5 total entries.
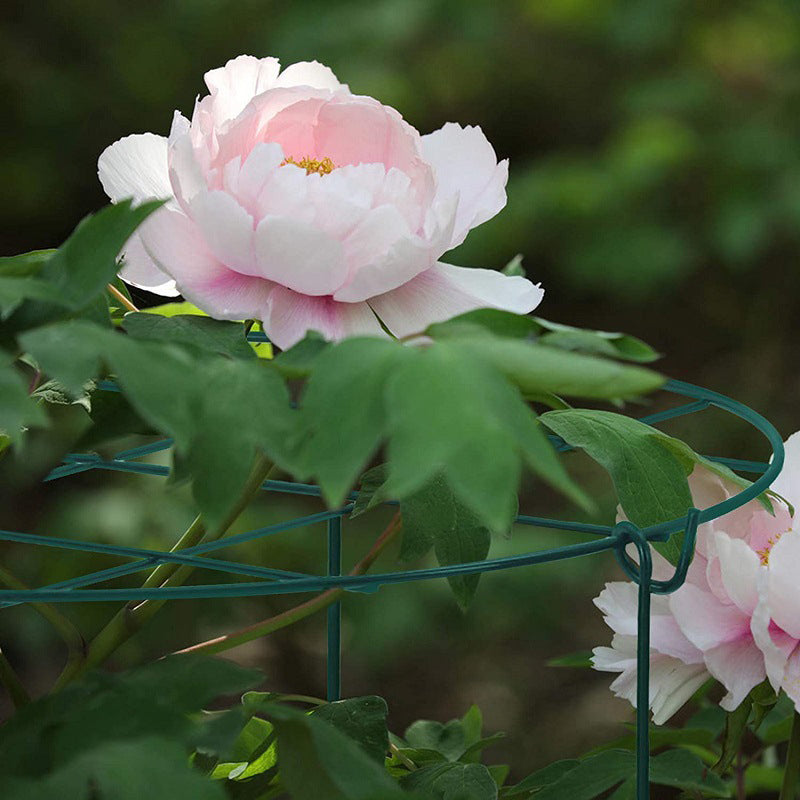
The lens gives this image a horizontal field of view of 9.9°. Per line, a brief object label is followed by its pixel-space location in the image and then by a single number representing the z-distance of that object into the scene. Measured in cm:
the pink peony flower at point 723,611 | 168
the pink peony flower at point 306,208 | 162
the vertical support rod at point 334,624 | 187
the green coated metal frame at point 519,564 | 159
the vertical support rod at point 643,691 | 164
